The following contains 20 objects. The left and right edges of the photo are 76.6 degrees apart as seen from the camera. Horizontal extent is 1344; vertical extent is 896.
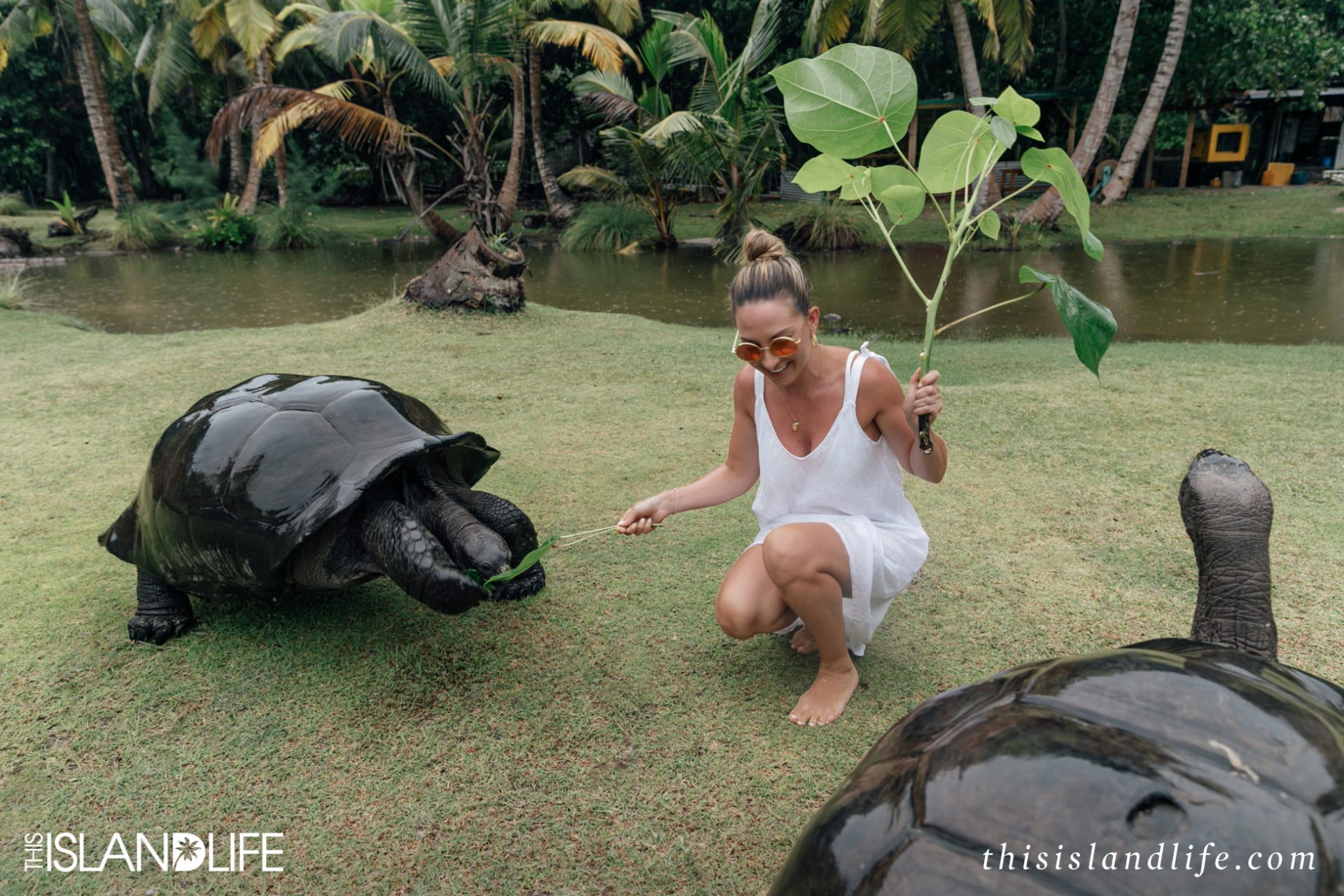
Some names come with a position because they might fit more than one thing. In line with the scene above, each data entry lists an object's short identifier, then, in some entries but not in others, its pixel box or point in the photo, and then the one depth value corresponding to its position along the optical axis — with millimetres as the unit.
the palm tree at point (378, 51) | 12188
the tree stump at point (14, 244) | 14273
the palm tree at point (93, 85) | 15281
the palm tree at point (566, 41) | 14750
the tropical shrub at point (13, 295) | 7946
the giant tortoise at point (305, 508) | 2100
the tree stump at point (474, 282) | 6789
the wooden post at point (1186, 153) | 18234
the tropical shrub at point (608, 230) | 14586
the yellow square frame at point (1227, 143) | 19234
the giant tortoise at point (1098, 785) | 877
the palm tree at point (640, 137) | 13828
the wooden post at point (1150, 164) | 19084
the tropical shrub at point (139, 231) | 15641
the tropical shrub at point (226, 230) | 15914
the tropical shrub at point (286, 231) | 16141
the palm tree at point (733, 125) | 12562
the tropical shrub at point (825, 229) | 13562
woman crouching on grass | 1857
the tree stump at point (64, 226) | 16781
